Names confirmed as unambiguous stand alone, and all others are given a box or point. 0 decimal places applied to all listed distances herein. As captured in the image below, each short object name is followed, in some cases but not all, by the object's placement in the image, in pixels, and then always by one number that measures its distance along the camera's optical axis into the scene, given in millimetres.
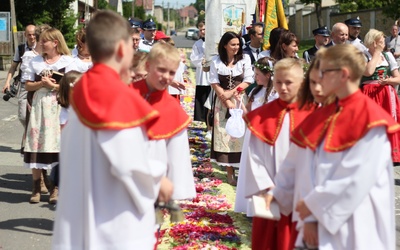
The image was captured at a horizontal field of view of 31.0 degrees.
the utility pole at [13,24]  25281
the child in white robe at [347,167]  3682
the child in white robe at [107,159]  3484
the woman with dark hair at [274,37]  7984
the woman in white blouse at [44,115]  7727
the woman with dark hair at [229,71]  8688
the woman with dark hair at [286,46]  7785
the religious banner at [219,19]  11375
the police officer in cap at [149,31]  11766
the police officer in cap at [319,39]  9633
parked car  93812
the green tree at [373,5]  39688
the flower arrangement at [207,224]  6375
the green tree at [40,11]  32250
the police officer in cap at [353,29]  10276
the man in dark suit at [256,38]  10562
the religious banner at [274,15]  9969
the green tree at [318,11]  56625
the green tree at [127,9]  87462
